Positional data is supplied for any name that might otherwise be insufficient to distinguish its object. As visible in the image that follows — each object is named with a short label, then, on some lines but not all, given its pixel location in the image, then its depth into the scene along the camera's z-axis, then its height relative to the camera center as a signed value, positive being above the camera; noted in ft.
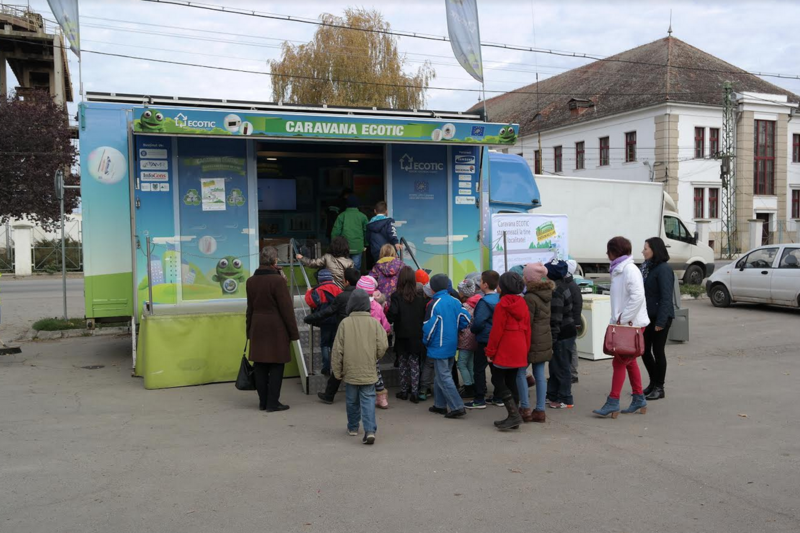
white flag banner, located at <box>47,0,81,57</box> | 33.12 +10.61
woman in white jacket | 23.68 -2.50
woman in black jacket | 25.05 -2.52
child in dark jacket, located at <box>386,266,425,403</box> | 25.46 -2.92
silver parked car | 49.32 -3.49
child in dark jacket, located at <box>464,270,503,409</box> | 24.64 -3.25
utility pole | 119.75 +10.48
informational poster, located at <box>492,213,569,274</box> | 36.29 -0.26
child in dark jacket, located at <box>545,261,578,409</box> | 24.77 -3.68
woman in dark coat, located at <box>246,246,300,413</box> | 24.94 -3.37
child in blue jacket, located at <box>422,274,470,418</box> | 24.11 -3.62
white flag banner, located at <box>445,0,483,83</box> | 38.37 +11.29
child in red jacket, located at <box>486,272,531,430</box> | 22.34 -3.28
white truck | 67.77 +1.47
